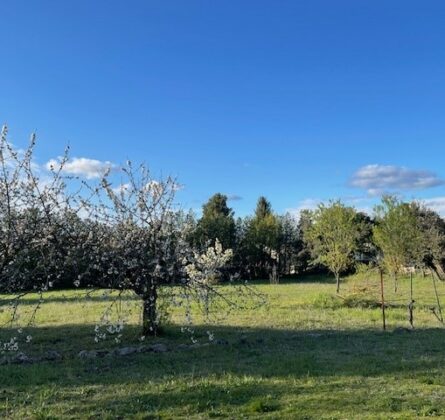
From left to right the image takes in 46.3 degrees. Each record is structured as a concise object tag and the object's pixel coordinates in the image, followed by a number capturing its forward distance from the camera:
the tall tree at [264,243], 53.47
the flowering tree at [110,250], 5.05
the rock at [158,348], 10.62
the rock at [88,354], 10.06
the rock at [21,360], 9.73
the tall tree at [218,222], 52.34
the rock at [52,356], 10.03
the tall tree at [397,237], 32.72
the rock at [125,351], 10.23
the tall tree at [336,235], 31.88
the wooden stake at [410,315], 13.74
